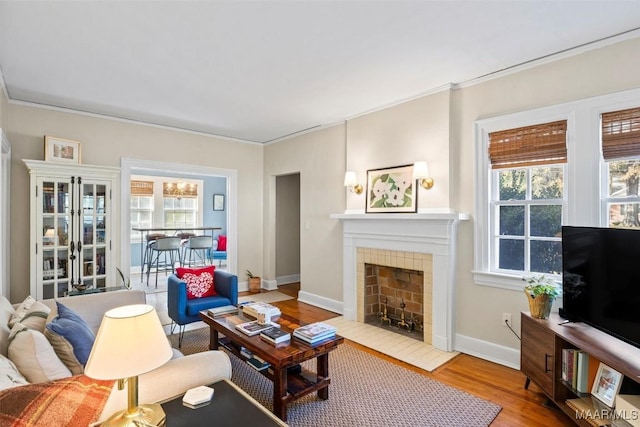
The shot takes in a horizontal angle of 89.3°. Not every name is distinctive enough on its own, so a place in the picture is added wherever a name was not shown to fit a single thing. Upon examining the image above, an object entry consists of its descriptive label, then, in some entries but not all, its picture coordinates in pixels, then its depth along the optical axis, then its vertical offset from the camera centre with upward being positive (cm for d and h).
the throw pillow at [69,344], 171 -69
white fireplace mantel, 319 -29
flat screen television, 184 -41
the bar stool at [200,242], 659 -58
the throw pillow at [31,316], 192 -64
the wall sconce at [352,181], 407 +41
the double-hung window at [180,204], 848 +27
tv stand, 179 -84
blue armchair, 323 -90
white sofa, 136 -77
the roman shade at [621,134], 231 +59
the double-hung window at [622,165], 233 +37
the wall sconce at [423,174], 336 +42
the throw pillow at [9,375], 126 -66
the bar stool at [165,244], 616 -59
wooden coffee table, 206 -96
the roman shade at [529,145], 268 +60
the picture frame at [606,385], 181 -99
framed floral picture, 358 +28
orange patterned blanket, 111 -70
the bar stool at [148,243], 681 -60
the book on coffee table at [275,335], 227 -87
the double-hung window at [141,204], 805 +26
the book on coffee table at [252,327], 242 -88
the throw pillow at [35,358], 148 -67
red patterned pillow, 348 -73
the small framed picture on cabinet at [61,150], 374 +76
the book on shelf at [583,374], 203 -100
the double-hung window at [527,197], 274 +16
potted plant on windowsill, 235 -59
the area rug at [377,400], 213 -135
